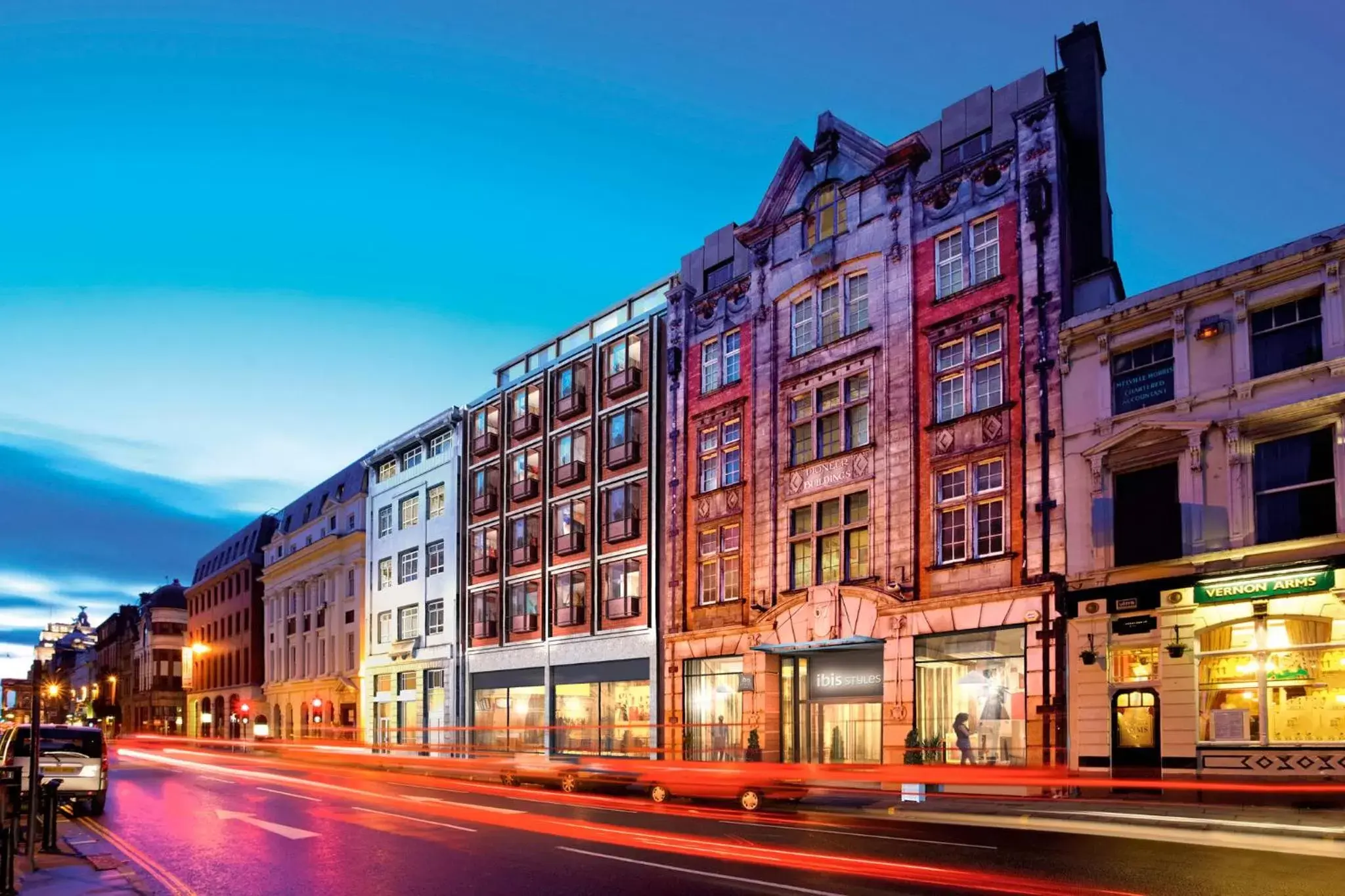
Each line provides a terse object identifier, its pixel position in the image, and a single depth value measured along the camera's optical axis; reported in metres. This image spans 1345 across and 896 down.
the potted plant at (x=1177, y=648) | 25.84
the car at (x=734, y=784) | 25.45
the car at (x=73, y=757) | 25.06
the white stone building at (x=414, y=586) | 58.38
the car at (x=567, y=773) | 30.36
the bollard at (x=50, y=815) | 18.00
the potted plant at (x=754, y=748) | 35.97
